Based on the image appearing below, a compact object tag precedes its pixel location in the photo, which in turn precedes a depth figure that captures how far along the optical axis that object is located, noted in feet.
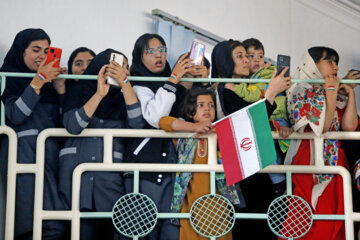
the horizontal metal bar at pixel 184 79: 20.97
